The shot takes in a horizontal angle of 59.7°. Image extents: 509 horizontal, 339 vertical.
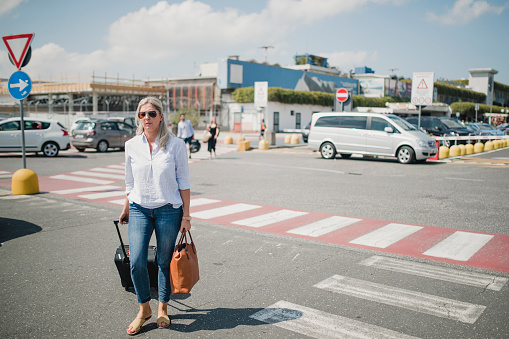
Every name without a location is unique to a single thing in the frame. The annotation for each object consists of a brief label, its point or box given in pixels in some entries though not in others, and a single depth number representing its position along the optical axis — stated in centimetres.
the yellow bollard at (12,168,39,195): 996
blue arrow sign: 984
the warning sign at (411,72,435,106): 2220
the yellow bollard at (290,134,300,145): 3081
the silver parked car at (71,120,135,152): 2230
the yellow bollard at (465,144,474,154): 2299
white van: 1772
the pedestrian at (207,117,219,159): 1919
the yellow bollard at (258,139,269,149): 2609
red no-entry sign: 2353
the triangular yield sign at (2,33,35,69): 954
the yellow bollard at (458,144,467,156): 2207
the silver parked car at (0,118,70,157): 1858
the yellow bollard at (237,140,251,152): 2520
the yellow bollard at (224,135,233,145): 3023
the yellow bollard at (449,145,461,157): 2133
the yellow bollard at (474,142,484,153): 2481
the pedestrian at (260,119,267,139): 3334
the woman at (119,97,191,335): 359
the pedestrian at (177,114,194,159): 1866
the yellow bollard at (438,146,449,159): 2002
